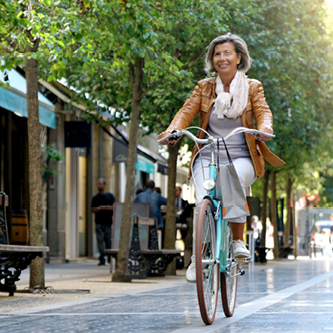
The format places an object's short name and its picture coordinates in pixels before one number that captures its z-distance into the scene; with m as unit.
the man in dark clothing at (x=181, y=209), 18.66
